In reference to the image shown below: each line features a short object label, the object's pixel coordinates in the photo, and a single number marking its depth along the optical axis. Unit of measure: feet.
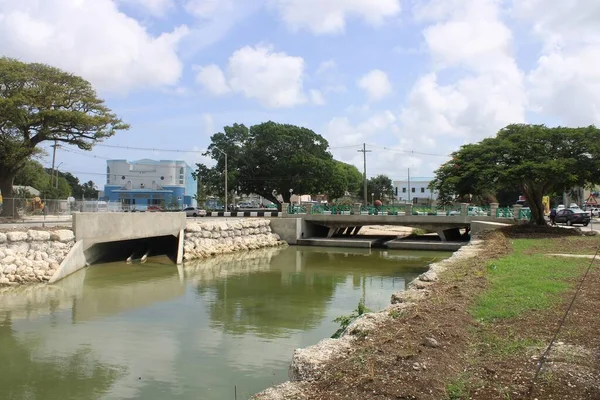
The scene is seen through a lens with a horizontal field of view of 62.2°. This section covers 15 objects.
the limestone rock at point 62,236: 70.79
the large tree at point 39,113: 97.04
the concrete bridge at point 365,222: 122.11
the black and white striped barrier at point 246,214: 153.57
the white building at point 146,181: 273.13
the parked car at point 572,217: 127.03
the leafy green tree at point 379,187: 309.40
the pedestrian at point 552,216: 121.21
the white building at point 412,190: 397.80
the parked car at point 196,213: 171.96
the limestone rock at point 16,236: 66.80
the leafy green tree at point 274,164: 193.98
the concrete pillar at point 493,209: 120.67
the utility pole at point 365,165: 199.93
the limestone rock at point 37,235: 68.90
